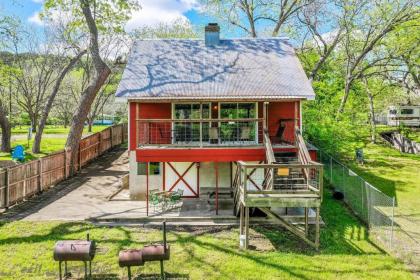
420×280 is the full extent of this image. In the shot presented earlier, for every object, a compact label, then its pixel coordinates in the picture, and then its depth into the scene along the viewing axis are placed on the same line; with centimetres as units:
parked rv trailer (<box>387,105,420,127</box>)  4312
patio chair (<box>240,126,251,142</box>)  1482
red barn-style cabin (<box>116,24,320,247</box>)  1347
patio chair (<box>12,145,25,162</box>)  2077
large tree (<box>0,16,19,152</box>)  2389
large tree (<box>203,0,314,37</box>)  2855
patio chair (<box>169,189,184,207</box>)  1359
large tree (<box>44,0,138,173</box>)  2066
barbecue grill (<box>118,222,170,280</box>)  812
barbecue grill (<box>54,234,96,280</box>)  820
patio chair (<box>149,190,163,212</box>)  1345
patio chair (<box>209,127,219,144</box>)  1418
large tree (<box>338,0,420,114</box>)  2583
